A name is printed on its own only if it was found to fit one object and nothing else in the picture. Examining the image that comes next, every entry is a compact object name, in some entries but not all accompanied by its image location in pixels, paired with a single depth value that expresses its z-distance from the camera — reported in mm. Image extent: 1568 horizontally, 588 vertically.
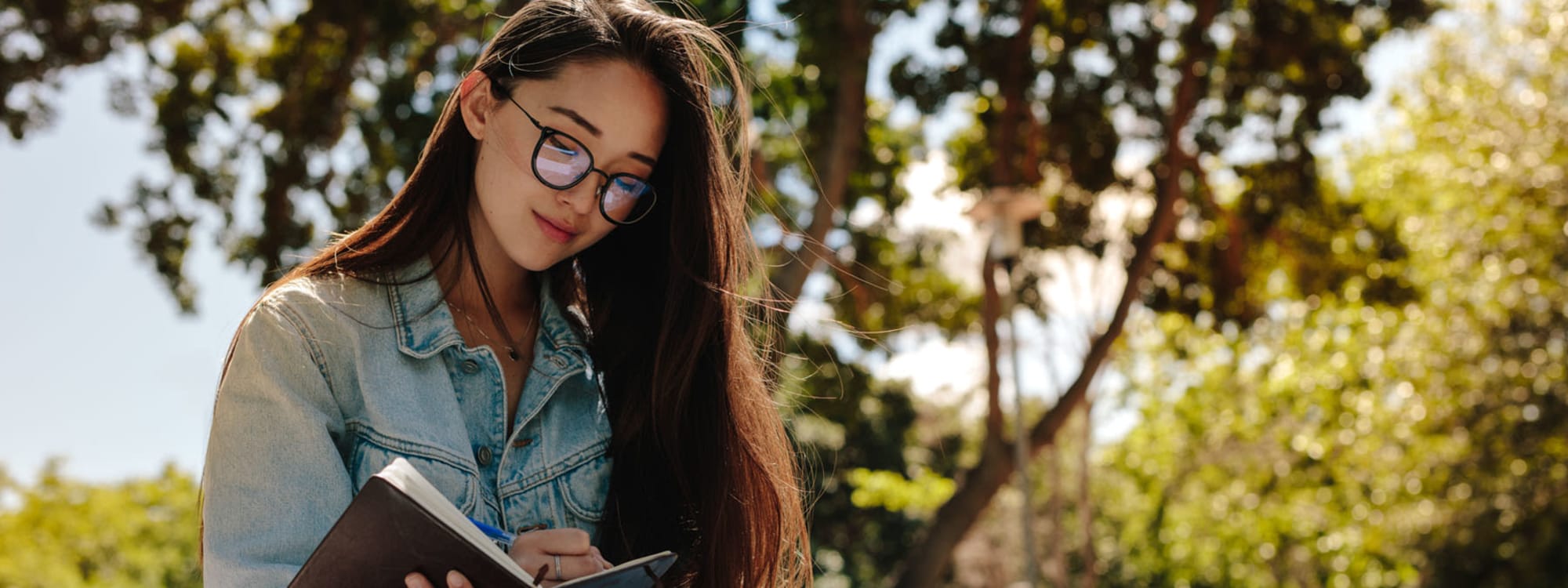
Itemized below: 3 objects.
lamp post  9086
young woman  1575
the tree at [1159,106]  8734
